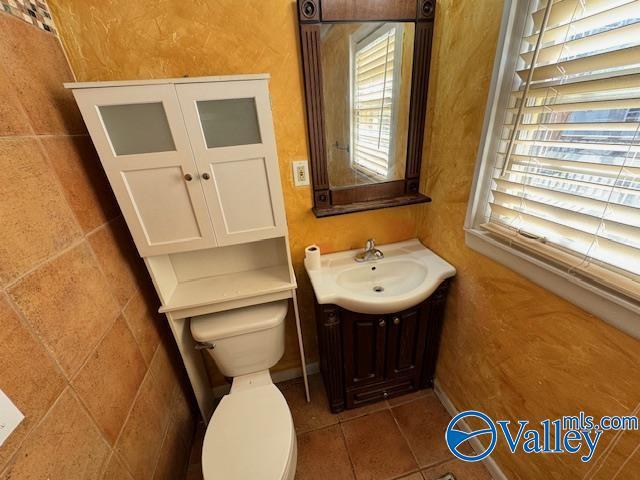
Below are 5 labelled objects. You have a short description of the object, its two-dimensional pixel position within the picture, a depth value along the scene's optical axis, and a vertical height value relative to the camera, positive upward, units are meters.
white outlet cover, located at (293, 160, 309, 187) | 1.21 -0.24
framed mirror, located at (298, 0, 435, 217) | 1.06 +0.06
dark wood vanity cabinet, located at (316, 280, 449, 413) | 1.23 -1.11
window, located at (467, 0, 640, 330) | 0.62 -0.10
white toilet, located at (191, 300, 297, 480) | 0.93 -1.10
